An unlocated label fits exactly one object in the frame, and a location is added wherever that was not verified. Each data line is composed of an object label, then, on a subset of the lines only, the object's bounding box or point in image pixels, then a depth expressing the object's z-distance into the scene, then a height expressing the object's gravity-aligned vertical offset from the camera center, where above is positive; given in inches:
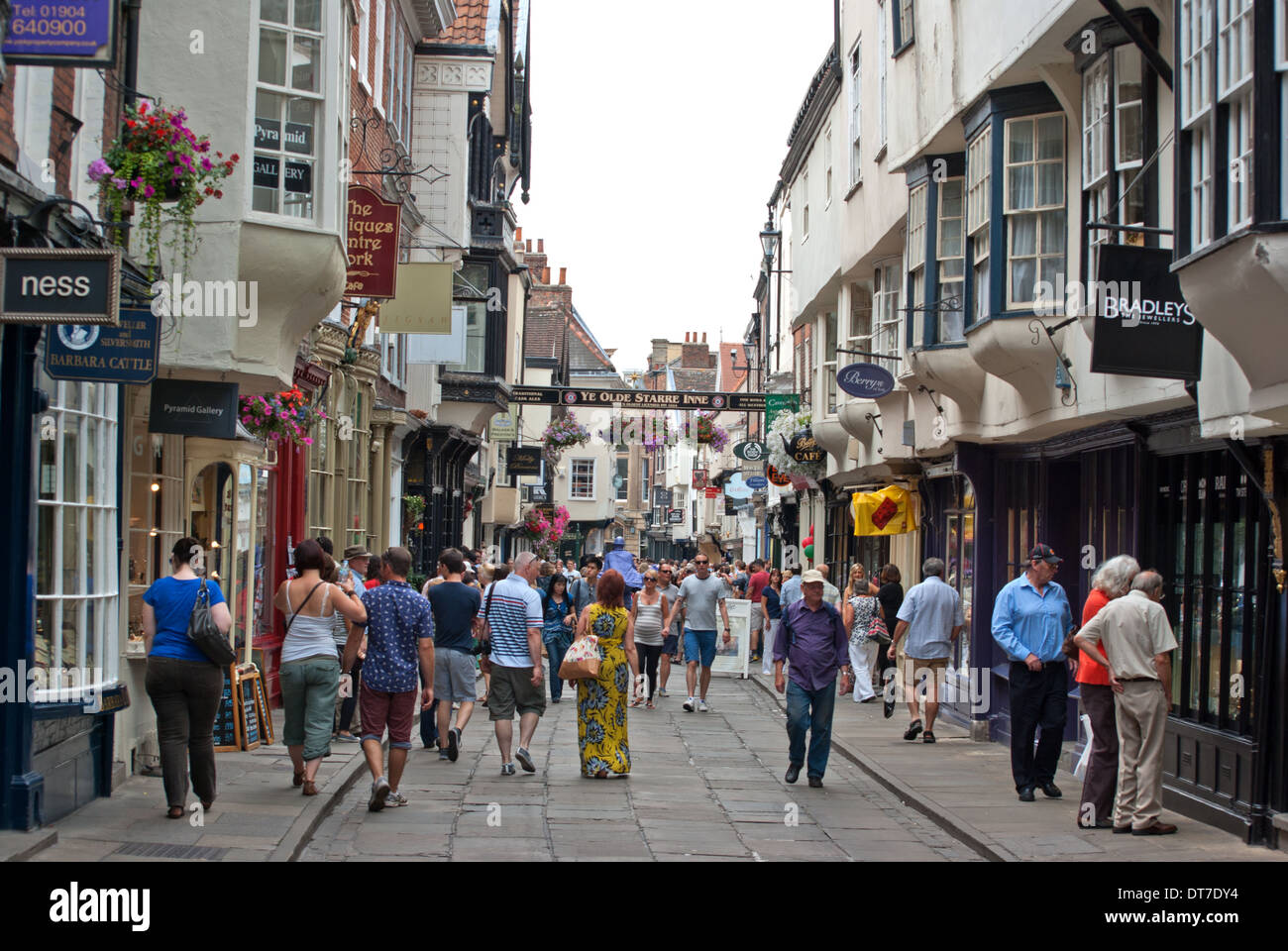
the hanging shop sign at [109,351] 368.2 +40.2
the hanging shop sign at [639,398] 1507.1 +123.5
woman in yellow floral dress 507.8 -61.8
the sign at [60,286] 327.0 +49.5
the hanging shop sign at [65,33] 317.4 +102.5
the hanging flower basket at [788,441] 1221.7 +65.9
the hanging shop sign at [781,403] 1326.3 +105.5
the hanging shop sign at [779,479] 1337.4 +35.6
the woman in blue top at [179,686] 390.9 -46.5
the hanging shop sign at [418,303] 834.8 +118.6
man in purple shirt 508.1 -51.5
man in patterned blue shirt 427.2 -44.2
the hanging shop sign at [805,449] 1197.1 +57.2
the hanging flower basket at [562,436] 1862.7 +101.5
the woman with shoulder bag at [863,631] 805.9 -60.8
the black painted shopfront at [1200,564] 390.0 -12.9
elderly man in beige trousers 405.7 -44.9
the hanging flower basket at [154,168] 407.2 +94.8
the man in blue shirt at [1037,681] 477.7 -51.3
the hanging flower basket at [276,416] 562.9 +37.0
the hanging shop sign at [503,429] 1647.4 +97.2
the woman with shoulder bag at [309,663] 436.1 -44.6
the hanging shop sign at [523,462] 1849.2 +67.2
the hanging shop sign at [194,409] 480.1 +33.1
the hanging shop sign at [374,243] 712.4 +131.2
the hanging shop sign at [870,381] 783.1 +73.2
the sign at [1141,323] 410.6 +55.7
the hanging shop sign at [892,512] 867.4 +4.5
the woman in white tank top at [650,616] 760.3 -51.4
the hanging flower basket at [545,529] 1973.4 -19.6
